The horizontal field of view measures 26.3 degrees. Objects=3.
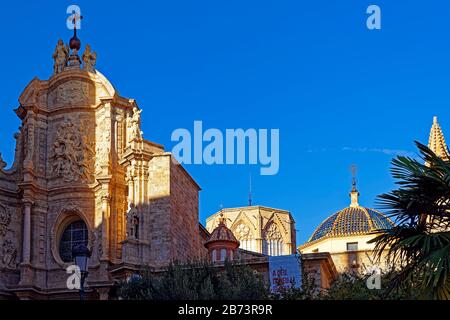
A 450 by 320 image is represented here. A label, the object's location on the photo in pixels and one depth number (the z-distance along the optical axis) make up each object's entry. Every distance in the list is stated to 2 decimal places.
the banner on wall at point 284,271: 35.85
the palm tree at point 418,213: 15.97
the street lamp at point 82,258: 20.61
